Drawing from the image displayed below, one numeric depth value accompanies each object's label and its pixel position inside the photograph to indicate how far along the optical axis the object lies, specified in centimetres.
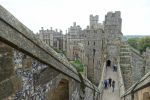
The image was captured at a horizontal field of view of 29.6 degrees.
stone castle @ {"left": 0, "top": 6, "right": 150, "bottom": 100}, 397
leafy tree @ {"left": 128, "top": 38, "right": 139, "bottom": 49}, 9160
